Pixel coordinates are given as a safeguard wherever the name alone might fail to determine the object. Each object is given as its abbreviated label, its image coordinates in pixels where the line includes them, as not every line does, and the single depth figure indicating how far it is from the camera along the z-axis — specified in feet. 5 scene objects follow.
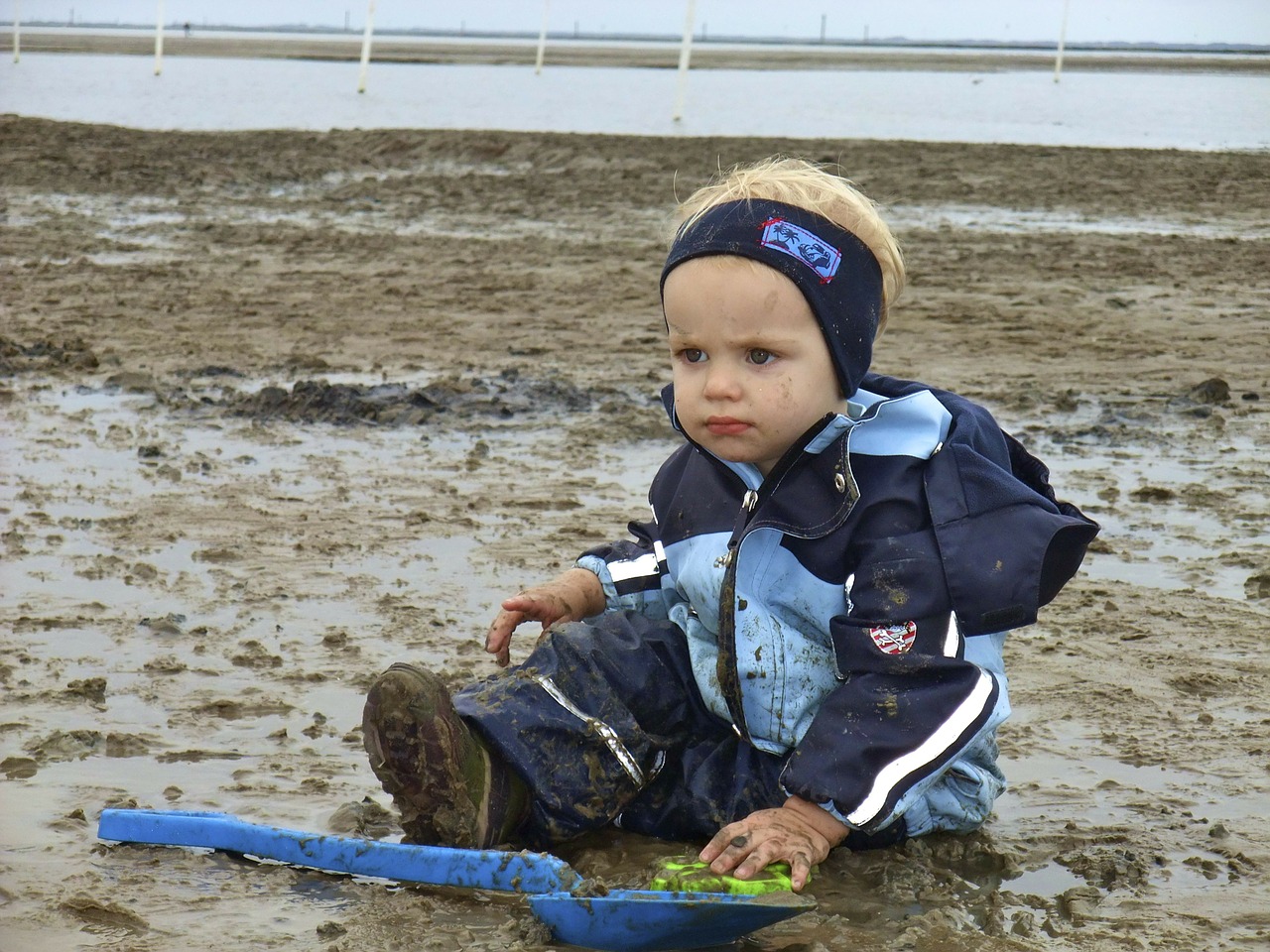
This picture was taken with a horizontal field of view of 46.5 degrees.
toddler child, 7.35
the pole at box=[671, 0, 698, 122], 64.23
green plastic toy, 6.79
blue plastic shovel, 6.61
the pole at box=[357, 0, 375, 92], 81.76
